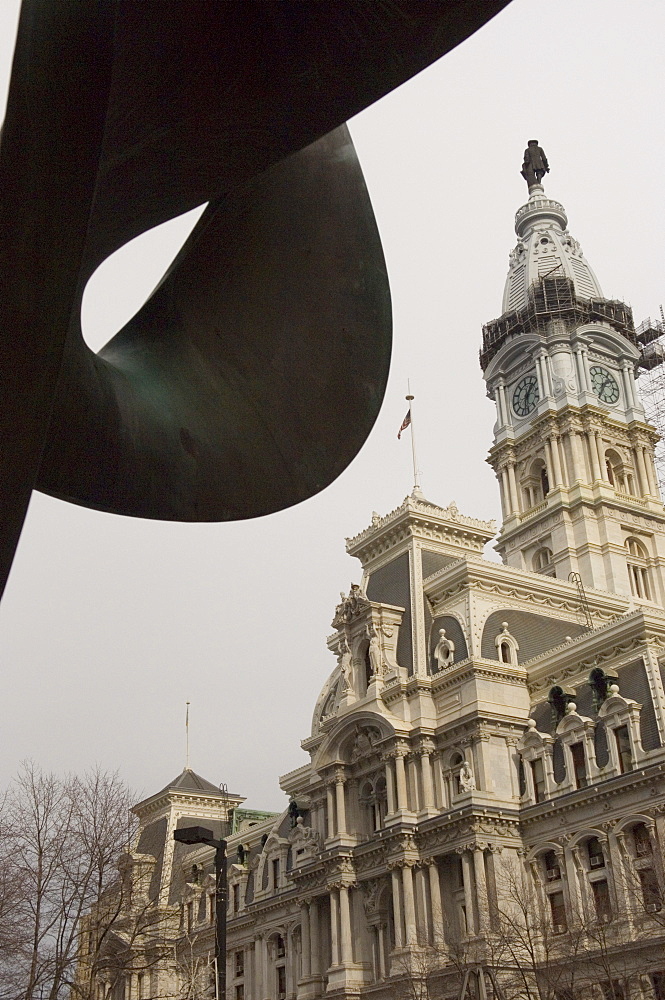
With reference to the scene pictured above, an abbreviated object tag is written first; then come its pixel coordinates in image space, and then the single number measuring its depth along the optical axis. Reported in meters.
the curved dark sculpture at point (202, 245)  3.30
